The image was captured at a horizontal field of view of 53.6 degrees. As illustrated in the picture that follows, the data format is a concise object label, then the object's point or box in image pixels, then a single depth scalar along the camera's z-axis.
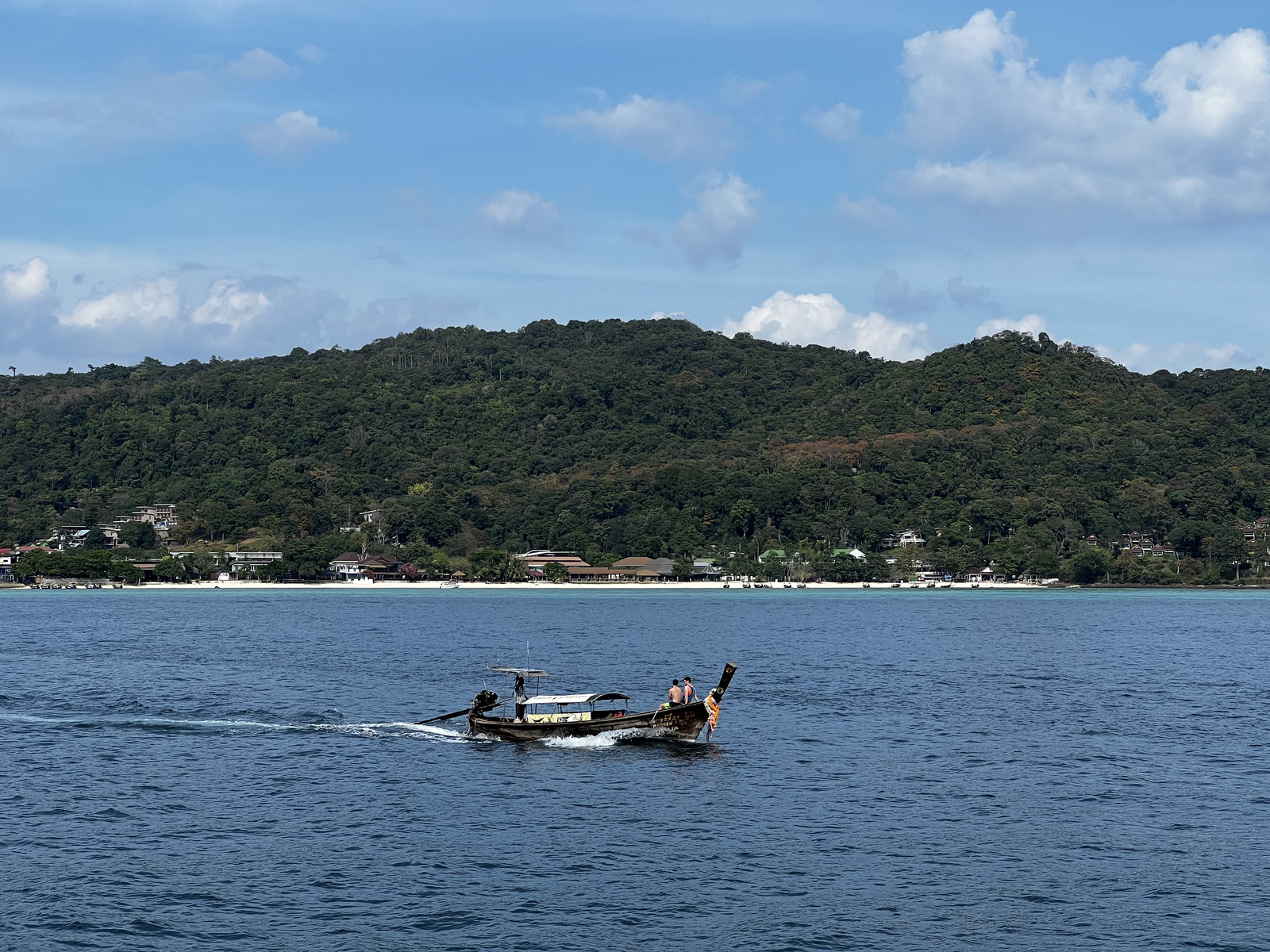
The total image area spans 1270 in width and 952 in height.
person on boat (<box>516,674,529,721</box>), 47.46
